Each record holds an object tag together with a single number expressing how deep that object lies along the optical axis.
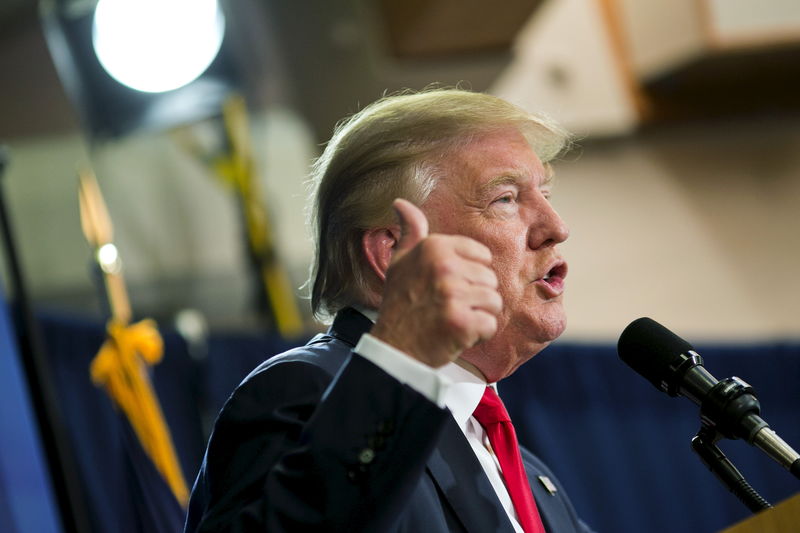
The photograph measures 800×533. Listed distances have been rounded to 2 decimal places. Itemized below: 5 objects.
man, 4.39
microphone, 4.54
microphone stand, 4.60
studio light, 6.25
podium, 4.36
